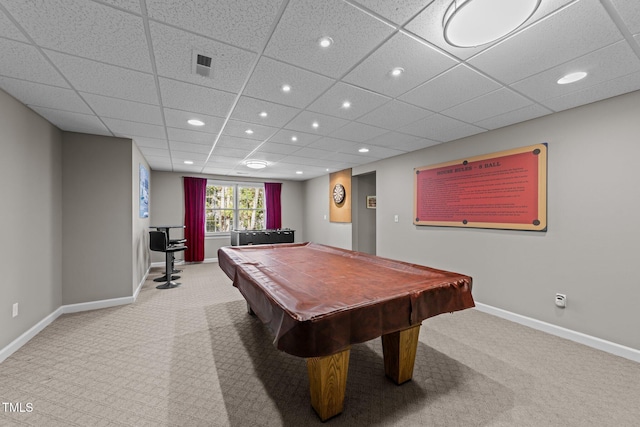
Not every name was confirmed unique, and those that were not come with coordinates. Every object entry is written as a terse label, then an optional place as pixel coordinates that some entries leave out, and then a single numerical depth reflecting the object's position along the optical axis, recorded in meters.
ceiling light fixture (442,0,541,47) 1.03
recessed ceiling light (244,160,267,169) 4.66
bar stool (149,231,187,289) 4.38
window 7.05
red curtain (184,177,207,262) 6.46
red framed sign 2.83
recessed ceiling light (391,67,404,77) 1.87
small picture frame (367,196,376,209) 6.10
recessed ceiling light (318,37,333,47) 1.54
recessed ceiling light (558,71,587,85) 1.94
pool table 1.25
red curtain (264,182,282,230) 7.53
